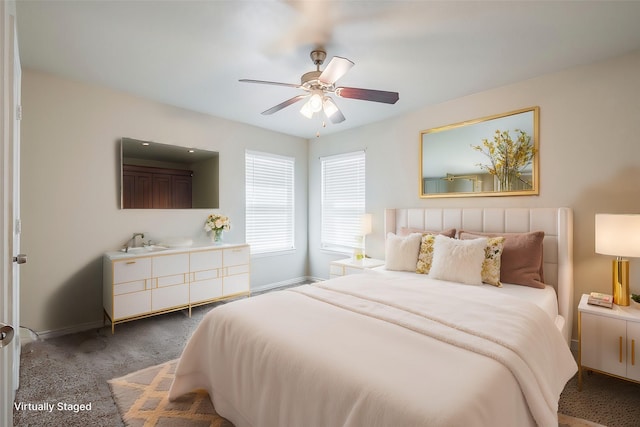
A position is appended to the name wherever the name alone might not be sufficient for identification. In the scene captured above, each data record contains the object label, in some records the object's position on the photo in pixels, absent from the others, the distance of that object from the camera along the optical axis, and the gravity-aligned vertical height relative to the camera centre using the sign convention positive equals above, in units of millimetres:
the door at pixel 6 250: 905 -136
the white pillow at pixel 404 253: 3082 -457
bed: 1085 -653
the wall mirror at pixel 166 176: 3344 +431
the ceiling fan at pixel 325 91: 2084 +911
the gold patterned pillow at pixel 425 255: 2961 -463
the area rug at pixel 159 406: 1768 -1245
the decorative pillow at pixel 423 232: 3156 -256
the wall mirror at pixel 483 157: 2895 +555
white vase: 3945 -336
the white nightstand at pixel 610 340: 1997 -929
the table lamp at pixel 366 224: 4090 -199
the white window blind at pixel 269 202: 4469 +134
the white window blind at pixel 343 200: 4465 +149
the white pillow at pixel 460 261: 2549 -460
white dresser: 2936 -752
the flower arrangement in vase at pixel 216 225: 3898 -186
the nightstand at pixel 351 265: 3625 -692
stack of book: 2160 -684
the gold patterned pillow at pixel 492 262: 2559 -467
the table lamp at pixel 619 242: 2057 -247
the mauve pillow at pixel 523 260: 2553 -455
